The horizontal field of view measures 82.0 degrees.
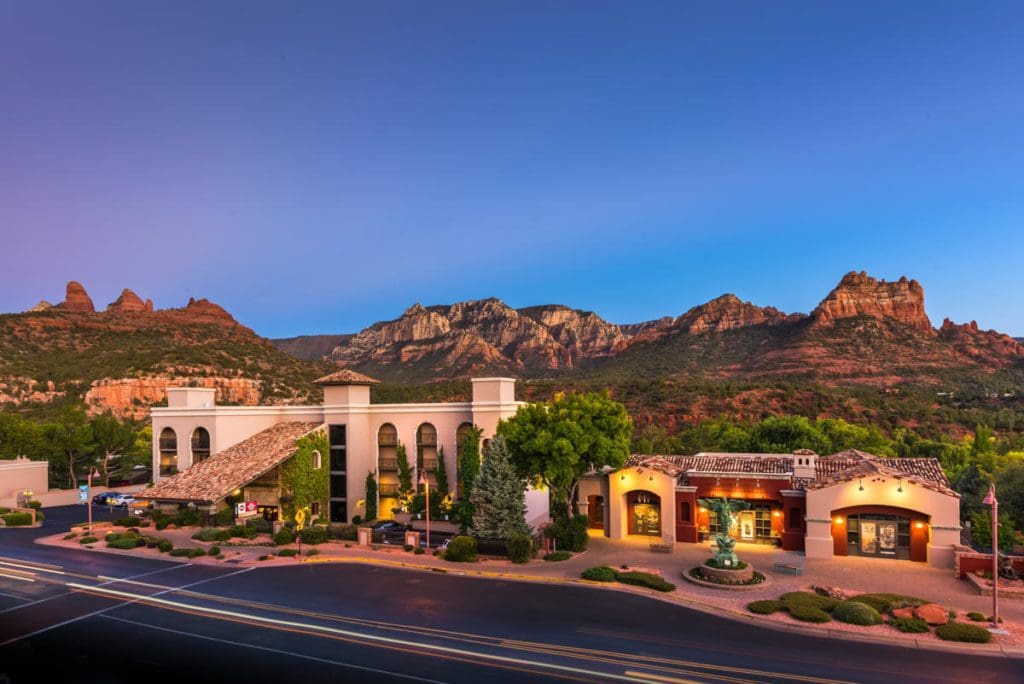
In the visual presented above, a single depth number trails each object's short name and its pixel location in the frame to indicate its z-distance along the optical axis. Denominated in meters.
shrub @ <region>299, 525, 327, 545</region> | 39.78
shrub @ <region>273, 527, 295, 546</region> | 39.25
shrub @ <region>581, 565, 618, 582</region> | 30.42
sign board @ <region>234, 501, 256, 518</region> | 39.94
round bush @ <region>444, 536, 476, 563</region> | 35.03
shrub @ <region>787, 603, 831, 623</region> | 24.03
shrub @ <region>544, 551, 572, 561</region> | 35.03
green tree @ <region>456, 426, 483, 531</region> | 42.62
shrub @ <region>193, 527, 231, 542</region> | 40.69
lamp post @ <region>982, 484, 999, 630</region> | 23.31
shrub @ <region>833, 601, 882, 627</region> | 23.61
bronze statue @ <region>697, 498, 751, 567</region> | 30.48
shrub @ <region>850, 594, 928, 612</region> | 25.27
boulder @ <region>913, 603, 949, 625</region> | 23.45
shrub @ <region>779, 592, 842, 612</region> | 25.44
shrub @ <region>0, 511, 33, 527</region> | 47.88
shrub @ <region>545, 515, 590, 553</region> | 37.03
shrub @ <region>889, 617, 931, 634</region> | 22.88
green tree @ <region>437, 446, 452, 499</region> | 45.21
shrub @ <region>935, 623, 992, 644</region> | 21.75
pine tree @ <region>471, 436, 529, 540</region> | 37.00
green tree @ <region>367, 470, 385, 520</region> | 47.22
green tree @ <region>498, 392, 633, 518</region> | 37.75
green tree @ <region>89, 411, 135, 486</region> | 66.88
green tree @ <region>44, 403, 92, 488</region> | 64.25
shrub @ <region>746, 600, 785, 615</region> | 25.33
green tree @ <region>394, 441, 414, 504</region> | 46.41
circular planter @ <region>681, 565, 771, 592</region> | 28.74
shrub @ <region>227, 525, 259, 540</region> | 41.31
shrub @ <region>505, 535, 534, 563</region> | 34.66
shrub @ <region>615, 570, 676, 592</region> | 28.97
